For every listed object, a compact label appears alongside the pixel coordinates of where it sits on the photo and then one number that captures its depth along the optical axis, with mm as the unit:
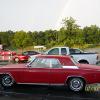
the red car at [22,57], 14815
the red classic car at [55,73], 5209
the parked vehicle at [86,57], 8980
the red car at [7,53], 16327
